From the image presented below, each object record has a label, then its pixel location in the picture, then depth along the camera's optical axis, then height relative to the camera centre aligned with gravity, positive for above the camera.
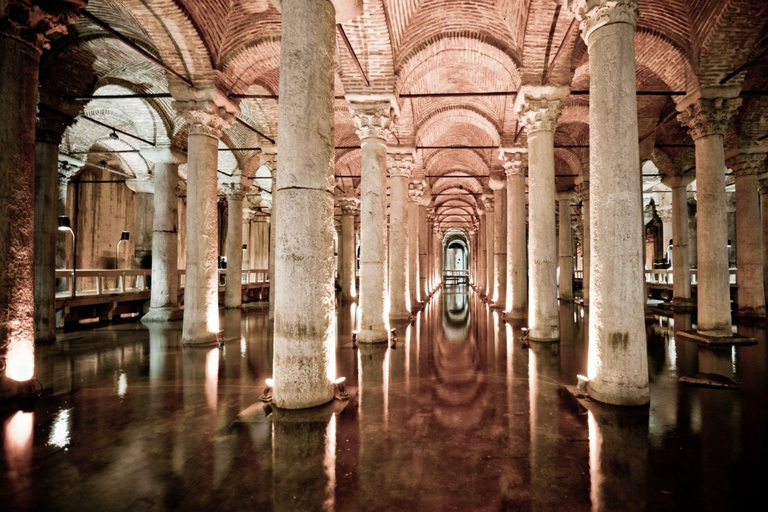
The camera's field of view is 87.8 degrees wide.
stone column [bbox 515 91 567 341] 7.98 +1.19
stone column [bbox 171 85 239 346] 7.59 +1.01
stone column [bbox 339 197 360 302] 19.14 +0.92
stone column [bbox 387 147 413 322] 10.55 +0.92
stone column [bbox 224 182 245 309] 13.11 +0.30
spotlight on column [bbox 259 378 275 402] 4.45 -1.43
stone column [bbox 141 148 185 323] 10.77 +0.79
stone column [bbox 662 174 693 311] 13.30 +0.64
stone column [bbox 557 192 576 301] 17.06 +0.78
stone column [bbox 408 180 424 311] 14.78 +1.57
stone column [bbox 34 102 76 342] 7.84 +1.04
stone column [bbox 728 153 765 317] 10.13 +0.73
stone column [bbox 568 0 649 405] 4.20 +0.49
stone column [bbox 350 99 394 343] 7.84 +1.00
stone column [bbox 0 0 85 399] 4.44 +0.93
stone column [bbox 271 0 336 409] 4.01 +0.56
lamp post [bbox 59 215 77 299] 10.92 +1.16
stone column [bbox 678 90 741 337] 7.73 +0.99
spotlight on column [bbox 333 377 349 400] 4.53 -1.43
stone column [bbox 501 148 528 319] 10.97 +0.91
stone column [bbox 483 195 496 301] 18.98 +1.22
